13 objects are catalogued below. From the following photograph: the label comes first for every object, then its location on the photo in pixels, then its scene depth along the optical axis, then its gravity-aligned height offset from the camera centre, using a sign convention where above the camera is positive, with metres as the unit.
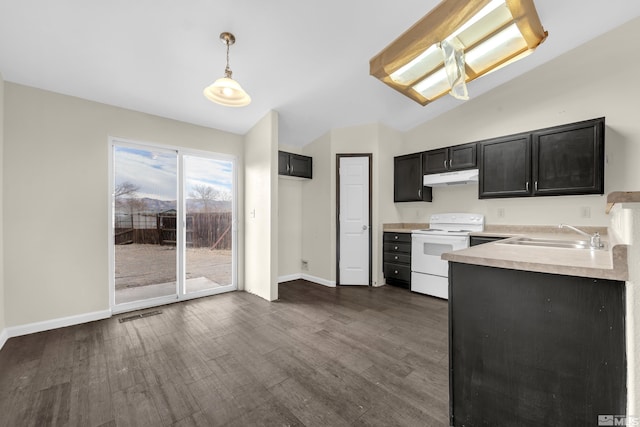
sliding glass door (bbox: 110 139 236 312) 3.22 -0.18
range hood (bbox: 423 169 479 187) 3.60 +0.53
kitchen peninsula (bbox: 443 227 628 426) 1.03 -0.58
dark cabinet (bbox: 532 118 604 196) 2.71 +0.62
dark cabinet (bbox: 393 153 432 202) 4.14 +0.56
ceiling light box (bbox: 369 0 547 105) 1.83 +1.46
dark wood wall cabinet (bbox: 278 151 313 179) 4.30 +0.85
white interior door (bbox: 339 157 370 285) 4.29 -0.14
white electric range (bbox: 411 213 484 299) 3.56 -0.49
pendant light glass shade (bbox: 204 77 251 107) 2.00 +1.00
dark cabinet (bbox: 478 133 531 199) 3.16 +0.61
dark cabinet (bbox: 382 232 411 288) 4.02 -0.76
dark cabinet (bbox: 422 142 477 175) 3.64 +0.84
